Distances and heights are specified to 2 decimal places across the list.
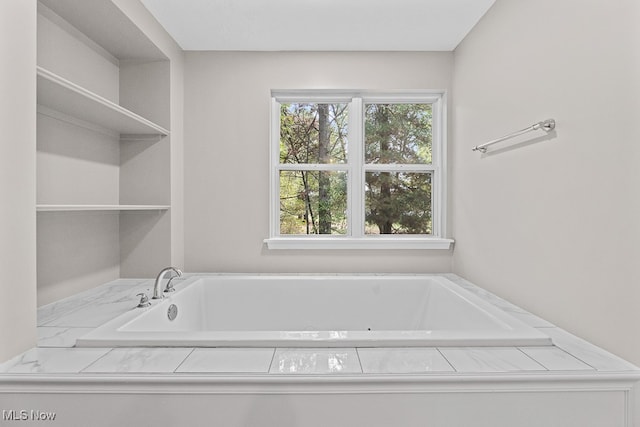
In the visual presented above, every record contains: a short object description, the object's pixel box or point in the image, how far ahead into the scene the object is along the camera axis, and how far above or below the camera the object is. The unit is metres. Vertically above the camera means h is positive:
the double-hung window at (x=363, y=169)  2.72 +0.35
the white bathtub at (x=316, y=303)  2.17 -0.57
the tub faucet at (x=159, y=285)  1.89 -0.38
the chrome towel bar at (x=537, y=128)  1.50 +0.38
